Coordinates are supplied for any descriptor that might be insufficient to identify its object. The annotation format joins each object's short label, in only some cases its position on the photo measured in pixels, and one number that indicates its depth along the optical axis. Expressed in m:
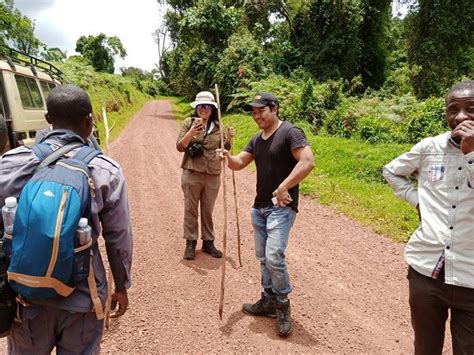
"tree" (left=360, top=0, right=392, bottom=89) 21.47
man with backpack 1.76
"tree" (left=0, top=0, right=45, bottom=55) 10.65
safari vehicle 6.43
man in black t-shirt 3.22
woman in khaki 4.60
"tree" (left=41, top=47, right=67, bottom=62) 29.95
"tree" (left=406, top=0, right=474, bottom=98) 18.67
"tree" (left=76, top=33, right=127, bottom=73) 41.12
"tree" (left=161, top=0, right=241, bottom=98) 20.89
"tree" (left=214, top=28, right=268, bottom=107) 19.58
